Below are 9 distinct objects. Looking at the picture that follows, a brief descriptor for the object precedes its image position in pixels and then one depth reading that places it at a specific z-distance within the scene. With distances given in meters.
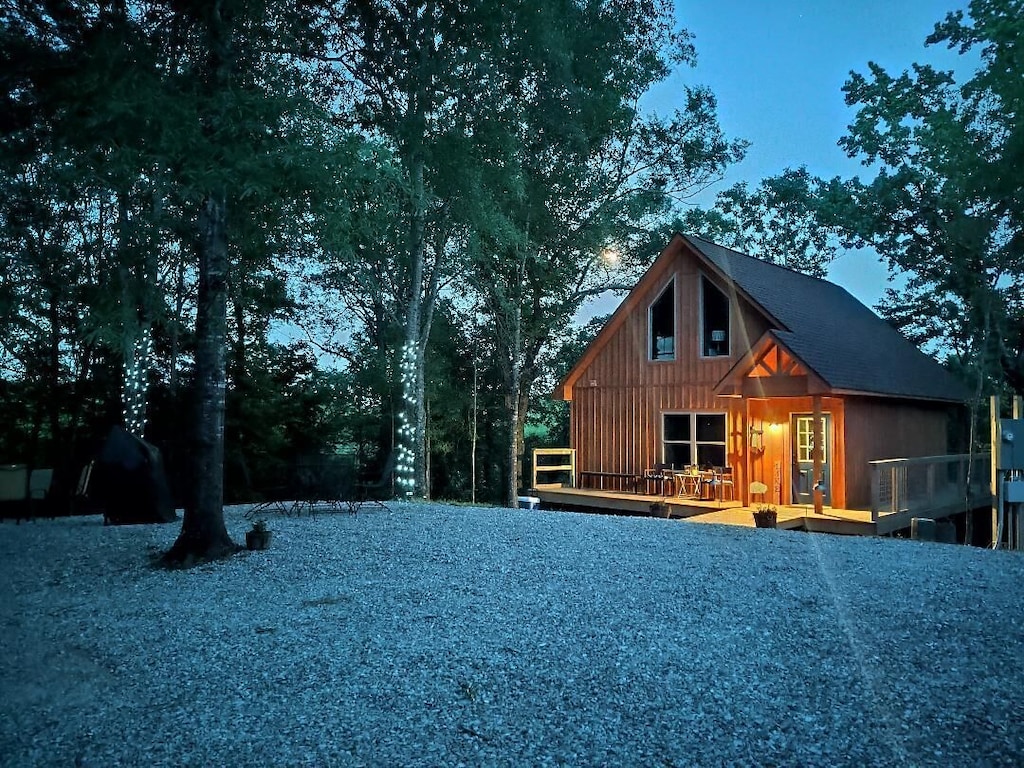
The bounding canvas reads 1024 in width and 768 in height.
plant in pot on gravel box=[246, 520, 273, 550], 8.44
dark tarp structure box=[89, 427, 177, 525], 10.89
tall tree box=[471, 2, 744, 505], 20.05
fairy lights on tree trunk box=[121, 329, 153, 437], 14.51
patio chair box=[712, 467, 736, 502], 15.20
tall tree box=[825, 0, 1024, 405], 13.57
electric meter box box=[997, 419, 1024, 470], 10.27
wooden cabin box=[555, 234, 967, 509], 14.30
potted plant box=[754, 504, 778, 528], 10.99
